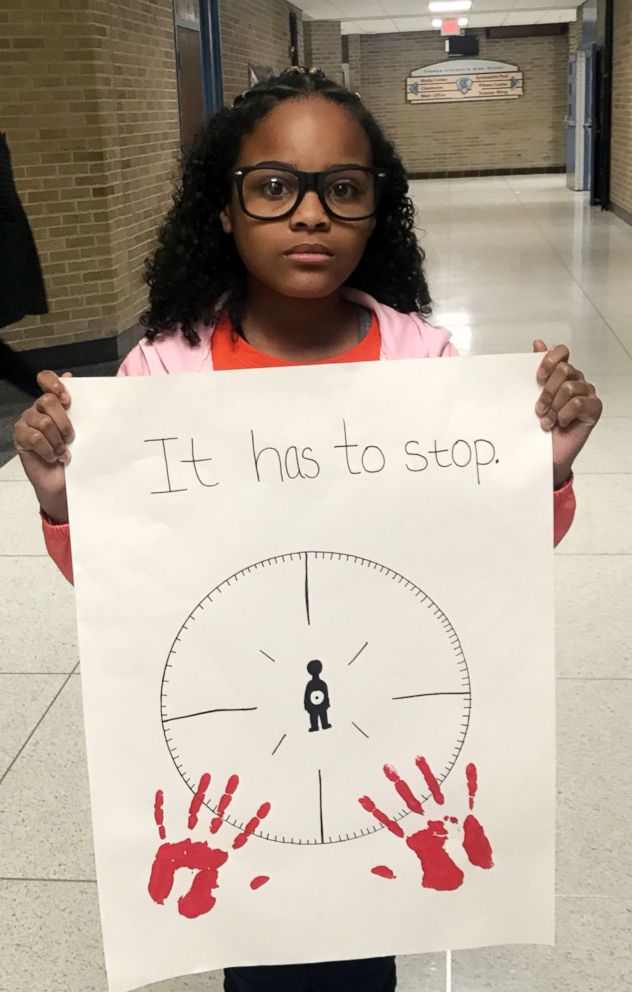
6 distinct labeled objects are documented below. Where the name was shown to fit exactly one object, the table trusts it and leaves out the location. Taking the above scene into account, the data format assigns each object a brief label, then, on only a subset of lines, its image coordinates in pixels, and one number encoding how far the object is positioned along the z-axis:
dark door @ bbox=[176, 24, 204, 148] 9.59
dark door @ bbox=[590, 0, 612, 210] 14.56
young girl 1.20
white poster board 1.18
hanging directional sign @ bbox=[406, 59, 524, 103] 24.56
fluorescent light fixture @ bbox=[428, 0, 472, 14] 18.34
